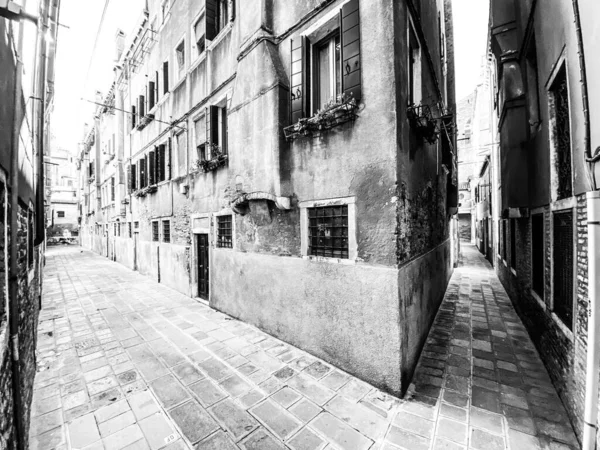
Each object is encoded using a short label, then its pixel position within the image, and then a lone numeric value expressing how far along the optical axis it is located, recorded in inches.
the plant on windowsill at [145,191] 439.0
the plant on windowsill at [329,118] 156.6
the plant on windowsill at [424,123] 164.6
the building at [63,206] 1413.6
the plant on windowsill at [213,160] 279.9
